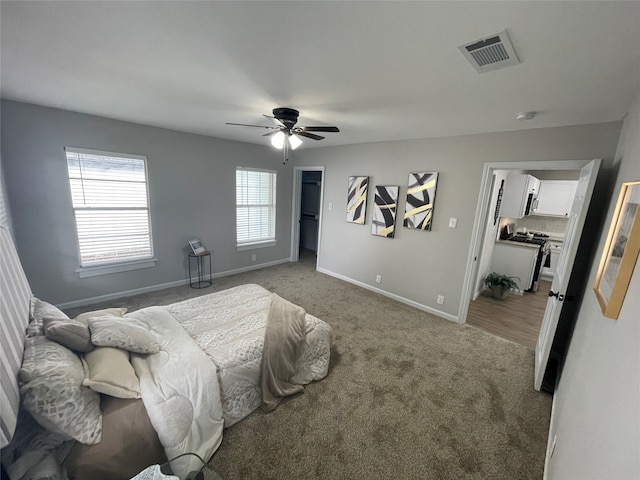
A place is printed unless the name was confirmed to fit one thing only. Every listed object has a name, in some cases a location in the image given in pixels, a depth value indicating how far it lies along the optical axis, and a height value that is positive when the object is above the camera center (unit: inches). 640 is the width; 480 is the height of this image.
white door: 77.5 -16.9
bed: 43.0 -44.4
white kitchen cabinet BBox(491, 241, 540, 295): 168.4 -37.1
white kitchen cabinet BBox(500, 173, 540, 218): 161.8 +7.5
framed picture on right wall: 37.8 -7.2
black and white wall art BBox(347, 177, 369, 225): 160.1 -1.2
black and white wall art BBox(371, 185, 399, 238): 147.8 -7.1
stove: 176.9 -23.1
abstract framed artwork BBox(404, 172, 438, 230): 132.1 +0.5
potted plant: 158.2 -50.4
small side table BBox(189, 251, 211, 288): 159.7 -56.5
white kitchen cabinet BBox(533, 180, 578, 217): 190.4 +8.7
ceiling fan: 90.4 +23.5
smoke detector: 84.6 +31.1
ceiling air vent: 46.8 +30.5
